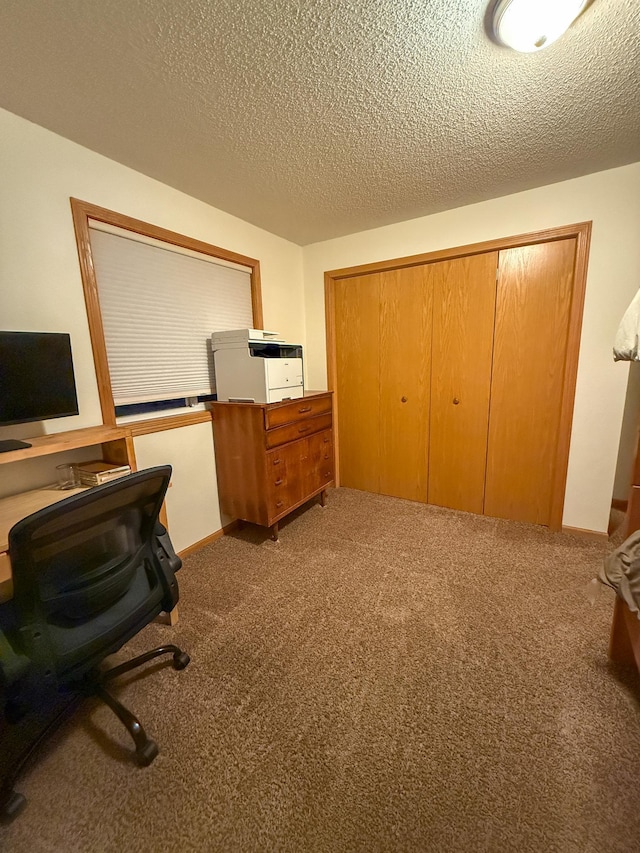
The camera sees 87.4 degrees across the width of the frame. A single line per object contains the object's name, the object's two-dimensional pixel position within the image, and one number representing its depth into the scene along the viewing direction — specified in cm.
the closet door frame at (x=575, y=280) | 214
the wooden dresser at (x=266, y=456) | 227
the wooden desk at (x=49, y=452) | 125
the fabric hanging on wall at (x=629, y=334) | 131
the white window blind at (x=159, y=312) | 190
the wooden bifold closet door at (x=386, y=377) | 278
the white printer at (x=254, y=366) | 220
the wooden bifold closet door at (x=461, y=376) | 250
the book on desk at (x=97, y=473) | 156
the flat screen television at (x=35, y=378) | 134
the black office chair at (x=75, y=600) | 91
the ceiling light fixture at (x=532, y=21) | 104
